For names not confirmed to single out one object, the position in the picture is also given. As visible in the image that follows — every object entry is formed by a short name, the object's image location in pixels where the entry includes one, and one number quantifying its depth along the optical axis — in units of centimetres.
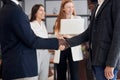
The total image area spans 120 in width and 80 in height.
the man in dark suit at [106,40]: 185
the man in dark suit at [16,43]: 189
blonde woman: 343
